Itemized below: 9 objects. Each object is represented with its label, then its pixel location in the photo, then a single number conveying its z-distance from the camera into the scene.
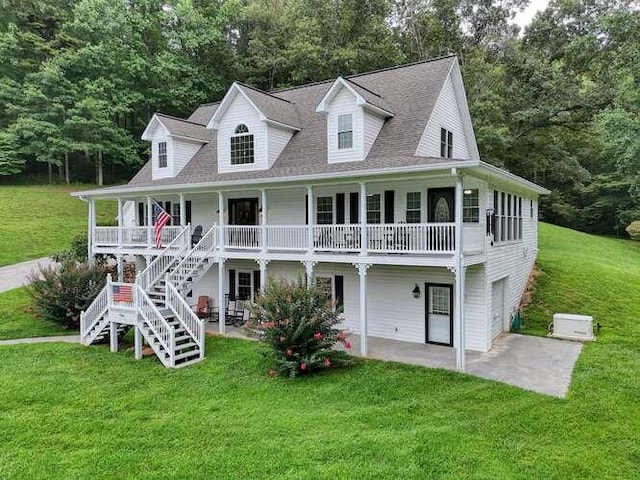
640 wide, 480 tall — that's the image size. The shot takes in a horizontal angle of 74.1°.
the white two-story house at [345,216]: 12.00
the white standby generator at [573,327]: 13.27
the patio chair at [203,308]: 17.08
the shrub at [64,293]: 15.09
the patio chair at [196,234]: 17.53
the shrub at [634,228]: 34.31
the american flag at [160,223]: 15.02
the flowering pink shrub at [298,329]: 10.56
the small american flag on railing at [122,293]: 12.67
